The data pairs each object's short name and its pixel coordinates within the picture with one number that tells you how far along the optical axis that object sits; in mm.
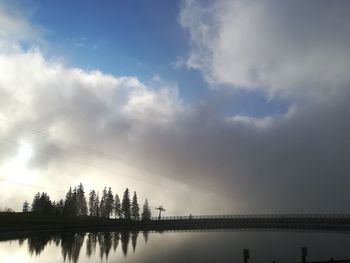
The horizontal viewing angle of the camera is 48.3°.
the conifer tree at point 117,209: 169750
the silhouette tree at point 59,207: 148000
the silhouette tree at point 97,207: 168475
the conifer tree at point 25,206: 177000
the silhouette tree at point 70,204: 147250
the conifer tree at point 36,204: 150250
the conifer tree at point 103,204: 166875
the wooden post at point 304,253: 32875
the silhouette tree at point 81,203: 162888
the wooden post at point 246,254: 32188
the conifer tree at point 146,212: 190250
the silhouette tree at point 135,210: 174250
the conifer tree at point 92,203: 169875
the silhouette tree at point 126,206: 170000
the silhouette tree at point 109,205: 167750
